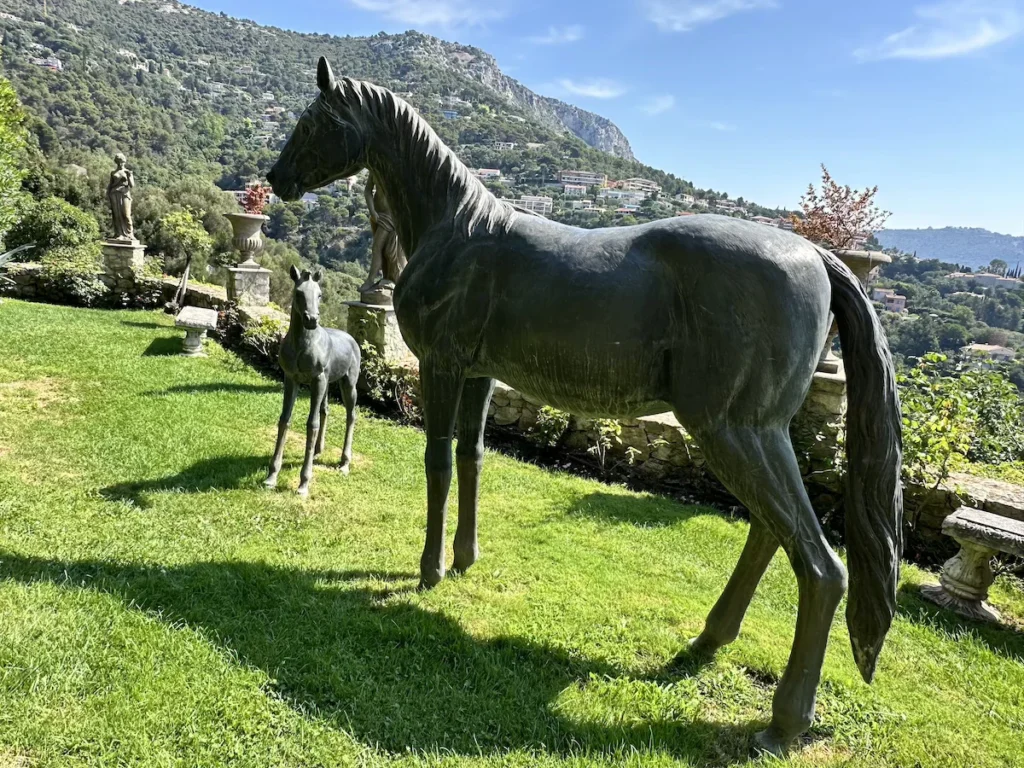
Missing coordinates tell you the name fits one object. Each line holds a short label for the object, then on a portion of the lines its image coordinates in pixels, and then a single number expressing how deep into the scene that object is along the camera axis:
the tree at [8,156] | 8.93
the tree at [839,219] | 6.05
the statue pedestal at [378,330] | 8.09
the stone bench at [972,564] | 3.55
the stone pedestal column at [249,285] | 11.66
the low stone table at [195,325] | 8.78
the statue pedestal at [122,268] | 12.88
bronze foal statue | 4.41
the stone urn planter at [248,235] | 11.95
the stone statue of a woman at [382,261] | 7.98
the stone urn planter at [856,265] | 5.43
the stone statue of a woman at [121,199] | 13.06
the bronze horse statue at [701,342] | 2.08
